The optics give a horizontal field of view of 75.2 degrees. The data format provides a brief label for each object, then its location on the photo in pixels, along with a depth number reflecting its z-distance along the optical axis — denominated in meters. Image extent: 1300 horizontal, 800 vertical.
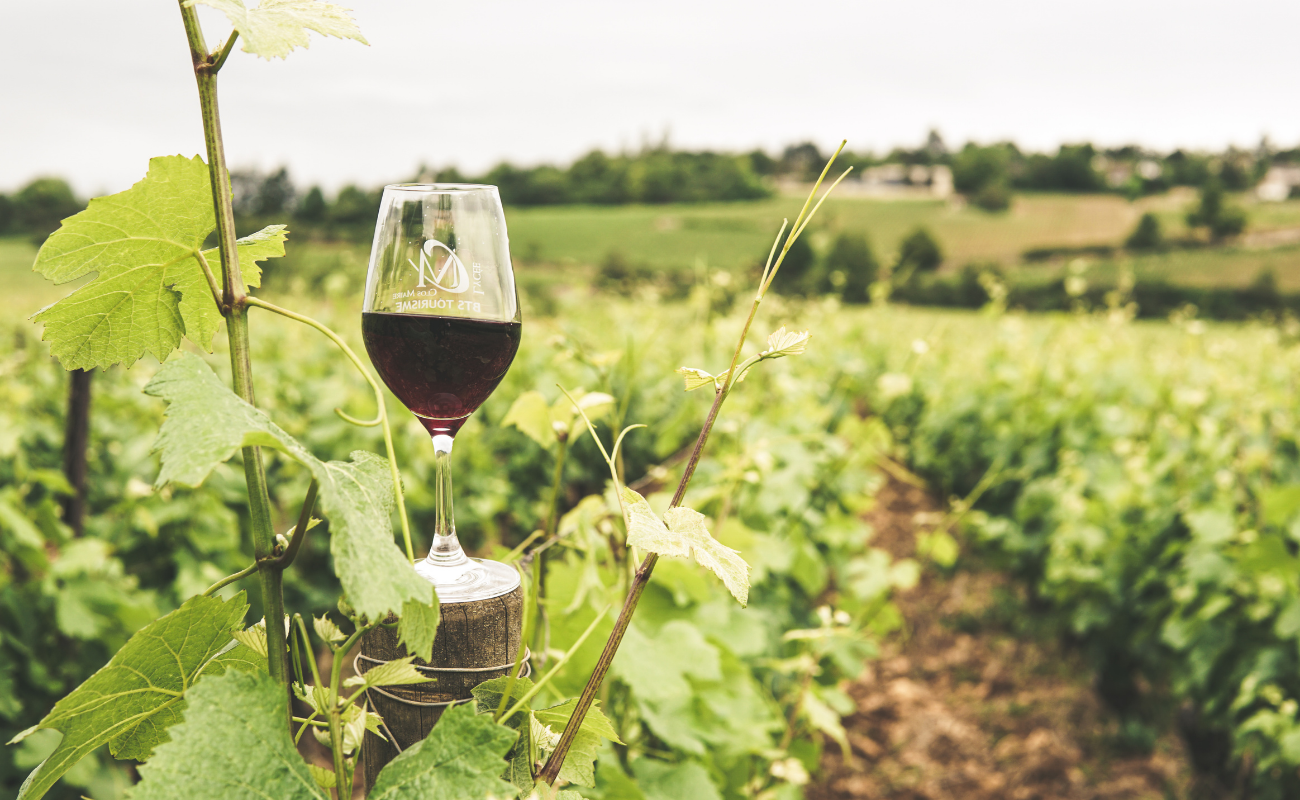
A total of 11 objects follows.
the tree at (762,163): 59.11
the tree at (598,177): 58.75
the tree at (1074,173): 51.09
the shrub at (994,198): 55.41
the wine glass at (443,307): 0.93
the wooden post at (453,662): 0.91
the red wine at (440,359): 0.95
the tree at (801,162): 46.31
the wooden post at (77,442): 2.57
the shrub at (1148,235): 49.91
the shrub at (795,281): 10.12
